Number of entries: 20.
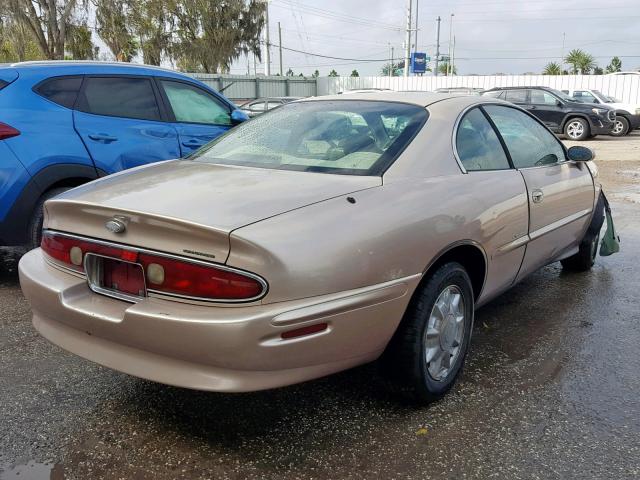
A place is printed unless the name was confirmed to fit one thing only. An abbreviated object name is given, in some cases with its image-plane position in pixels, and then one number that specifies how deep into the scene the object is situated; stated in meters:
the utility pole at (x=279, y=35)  68.69
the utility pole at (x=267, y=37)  40.34
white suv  20.67
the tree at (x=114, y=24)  23.72
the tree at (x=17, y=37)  22.22
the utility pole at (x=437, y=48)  80.85
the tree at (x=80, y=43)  23.03
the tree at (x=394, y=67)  80.25
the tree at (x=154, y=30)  35.91
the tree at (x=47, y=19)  21.42
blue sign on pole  60.66
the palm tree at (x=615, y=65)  86.72
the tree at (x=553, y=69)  73.50
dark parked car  19.02
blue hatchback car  4.37
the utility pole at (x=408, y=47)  44.69
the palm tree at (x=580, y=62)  75.69
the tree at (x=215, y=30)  38.62
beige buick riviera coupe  2.21
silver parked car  15.94
